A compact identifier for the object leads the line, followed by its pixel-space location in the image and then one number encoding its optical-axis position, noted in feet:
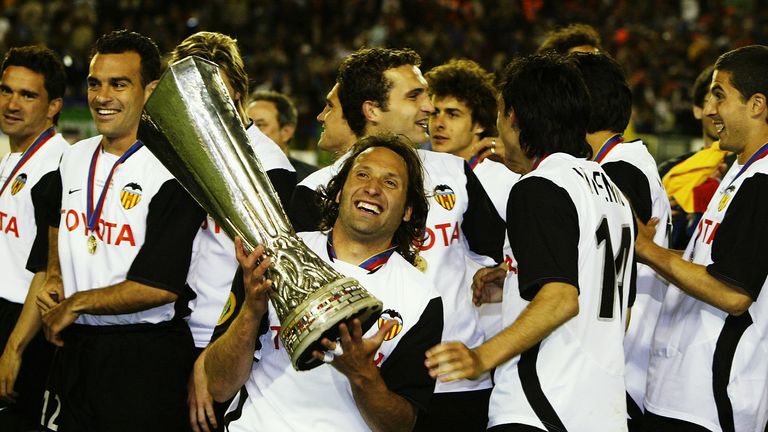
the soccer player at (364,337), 20.88
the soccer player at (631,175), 28.30
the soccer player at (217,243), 28.50
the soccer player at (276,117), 53.16
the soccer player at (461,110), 37.27
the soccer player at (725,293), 24.40
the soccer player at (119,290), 26.27
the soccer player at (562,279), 21.93
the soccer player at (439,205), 27.94
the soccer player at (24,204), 30.32
